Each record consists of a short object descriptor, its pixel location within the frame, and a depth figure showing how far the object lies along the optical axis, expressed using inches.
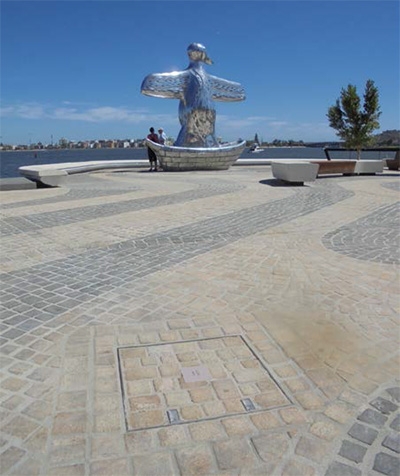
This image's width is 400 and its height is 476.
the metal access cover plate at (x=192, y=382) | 89.4
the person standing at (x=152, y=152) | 716.7
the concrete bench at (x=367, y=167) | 680.4
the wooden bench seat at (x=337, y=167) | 620.7
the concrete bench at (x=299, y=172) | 497.4
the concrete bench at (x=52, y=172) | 503.8
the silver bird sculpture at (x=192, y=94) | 776.9
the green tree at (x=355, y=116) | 890.7
